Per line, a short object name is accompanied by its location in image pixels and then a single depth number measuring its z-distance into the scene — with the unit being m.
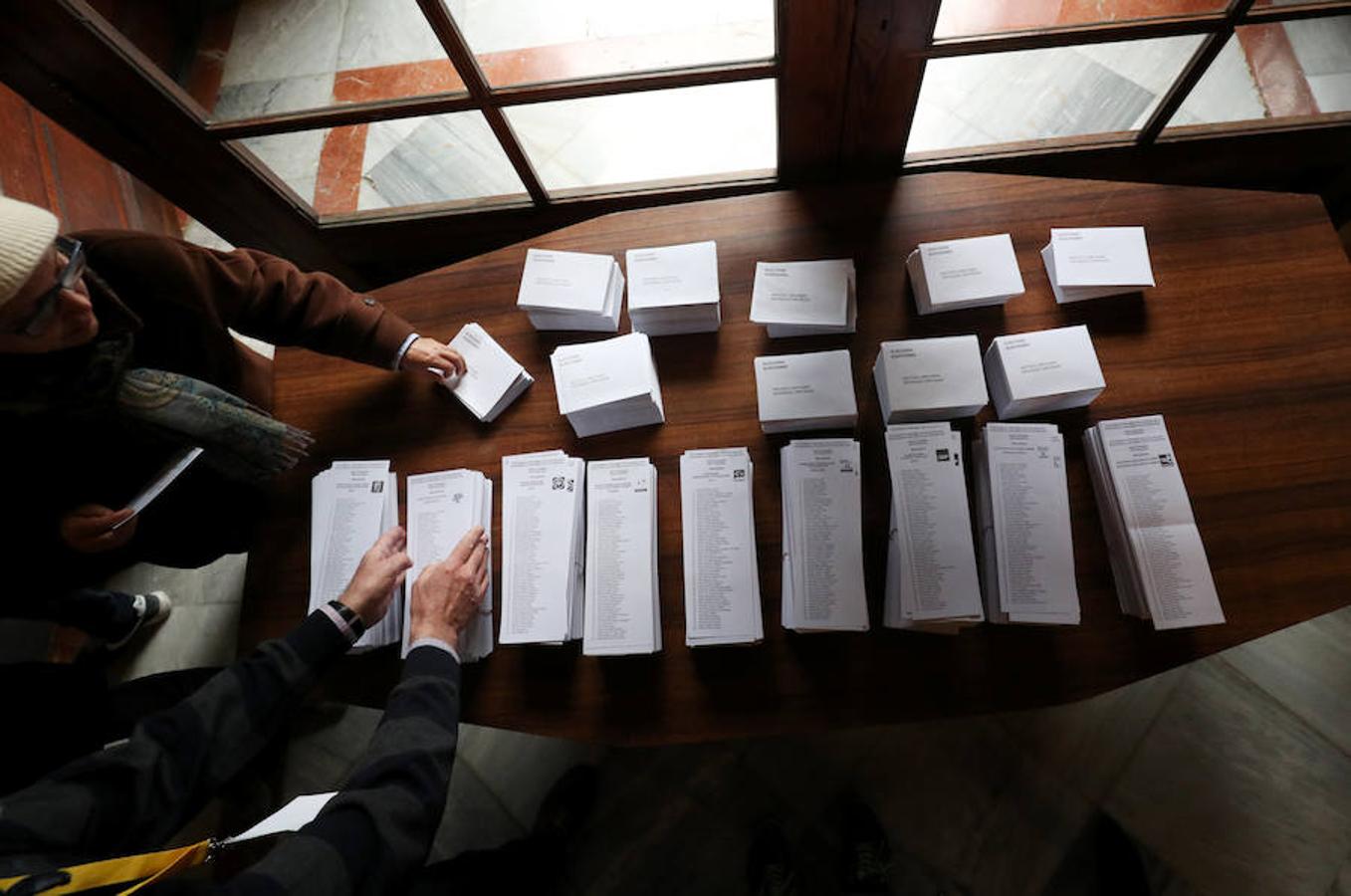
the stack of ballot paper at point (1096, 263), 1.30
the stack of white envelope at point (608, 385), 1.29
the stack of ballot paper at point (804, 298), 1.34
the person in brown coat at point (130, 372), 1.05
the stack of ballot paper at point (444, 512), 1.29
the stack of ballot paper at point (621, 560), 1.18
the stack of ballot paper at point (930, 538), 1.13
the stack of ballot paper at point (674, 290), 1.35
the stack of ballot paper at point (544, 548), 1.20
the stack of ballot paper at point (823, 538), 1.15
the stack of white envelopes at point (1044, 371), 1.22
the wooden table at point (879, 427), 1.15
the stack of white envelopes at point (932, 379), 1.24
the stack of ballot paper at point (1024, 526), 1.13
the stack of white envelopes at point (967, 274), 1.31
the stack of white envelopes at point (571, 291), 1.39
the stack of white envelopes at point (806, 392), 1.27
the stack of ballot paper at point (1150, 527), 1.11
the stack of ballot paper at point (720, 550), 1.17
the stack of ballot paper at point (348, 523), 1.28
